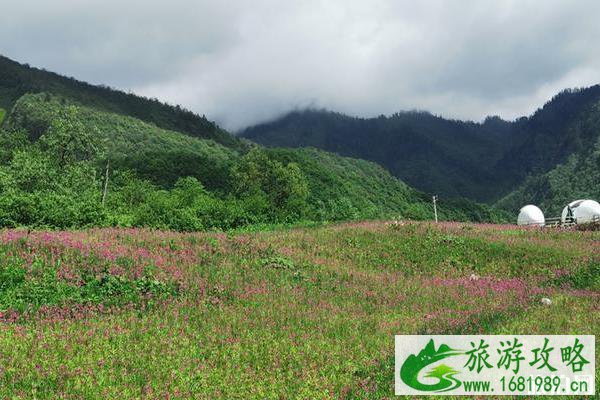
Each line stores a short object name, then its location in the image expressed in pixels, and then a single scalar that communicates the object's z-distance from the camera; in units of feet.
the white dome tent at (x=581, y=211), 176.96
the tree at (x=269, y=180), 287.28
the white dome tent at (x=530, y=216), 194.08
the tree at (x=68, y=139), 164.55
